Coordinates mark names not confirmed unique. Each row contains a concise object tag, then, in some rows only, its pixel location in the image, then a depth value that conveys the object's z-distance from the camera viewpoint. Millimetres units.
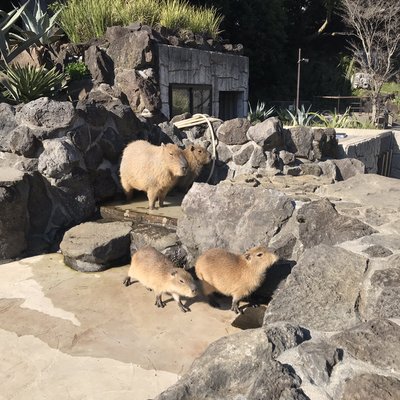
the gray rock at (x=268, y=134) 5964
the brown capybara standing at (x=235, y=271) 3750
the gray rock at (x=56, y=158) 5410
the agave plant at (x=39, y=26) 7945
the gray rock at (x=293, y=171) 5996
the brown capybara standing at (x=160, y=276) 3834
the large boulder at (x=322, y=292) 2912
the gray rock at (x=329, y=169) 5898
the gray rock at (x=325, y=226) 3729
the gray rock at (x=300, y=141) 6176
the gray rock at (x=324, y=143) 6137
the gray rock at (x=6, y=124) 5637
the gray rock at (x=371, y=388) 2064
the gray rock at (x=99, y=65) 7773
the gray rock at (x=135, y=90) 7824
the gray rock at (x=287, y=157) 6094
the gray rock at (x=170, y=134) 6789
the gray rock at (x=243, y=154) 6215
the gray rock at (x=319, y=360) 2252
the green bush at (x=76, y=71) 7602
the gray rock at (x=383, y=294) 2808
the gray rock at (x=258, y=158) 6094
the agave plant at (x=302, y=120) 10114
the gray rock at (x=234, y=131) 6293
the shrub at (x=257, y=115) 10548
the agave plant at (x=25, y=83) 6230
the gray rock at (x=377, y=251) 3250
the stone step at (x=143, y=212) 5125
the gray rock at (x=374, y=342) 2328
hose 6399
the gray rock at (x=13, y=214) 4840
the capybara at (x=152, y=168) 5172
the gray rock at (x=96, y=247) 4582
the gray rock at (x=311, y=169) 5910
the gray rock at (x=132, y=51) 7988
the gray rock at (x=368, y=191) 4215
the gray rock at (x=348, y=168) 5961
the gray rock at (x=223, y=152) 6430
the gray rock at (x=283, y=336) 2463
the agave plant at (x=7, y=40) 6816
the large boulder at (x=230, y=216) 4188
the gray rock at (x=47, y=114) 5527
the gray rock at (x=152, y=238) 4699
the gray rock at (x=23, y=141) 5445
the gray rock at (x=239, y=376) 2160
